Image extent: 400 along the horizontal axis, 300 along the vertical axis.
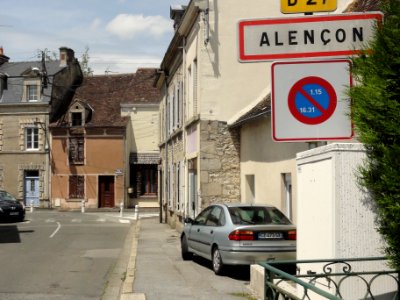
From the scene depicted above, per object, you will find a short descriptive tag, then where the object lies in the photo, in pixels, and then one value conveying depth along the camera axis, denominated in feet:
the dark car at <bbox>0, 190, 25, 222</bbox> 106.83
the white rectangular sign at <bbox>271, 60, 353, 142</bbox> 15.87
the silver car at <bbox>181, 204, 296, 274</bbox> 38.45
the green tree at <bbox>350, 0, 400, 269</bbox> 14.19
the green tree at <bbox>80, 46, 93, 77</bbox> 228.43
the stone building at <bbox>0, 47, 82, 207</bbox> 156.87
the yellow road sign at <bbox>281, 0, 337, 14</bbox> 16.67
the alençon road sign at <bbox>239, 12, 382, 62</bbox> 16.26
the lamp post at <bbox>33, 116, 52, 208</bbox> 155.94
